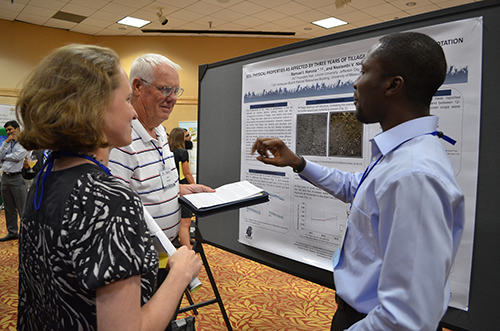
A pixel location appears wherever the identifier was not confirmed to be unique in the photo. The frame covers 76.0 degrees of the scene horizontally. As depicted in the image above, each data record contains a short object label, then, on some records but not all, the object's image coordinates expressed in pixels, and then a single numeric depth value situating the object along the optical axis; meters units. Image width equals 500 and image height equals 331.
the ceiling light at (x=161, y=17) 6.39
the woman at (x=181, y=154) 4.45
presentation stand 2.01
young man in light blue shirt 0.72
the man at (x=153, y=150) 1.46
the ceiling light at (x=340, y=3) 5.57
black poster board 1.22
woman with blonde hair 0.66
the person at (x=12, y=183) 4.41
